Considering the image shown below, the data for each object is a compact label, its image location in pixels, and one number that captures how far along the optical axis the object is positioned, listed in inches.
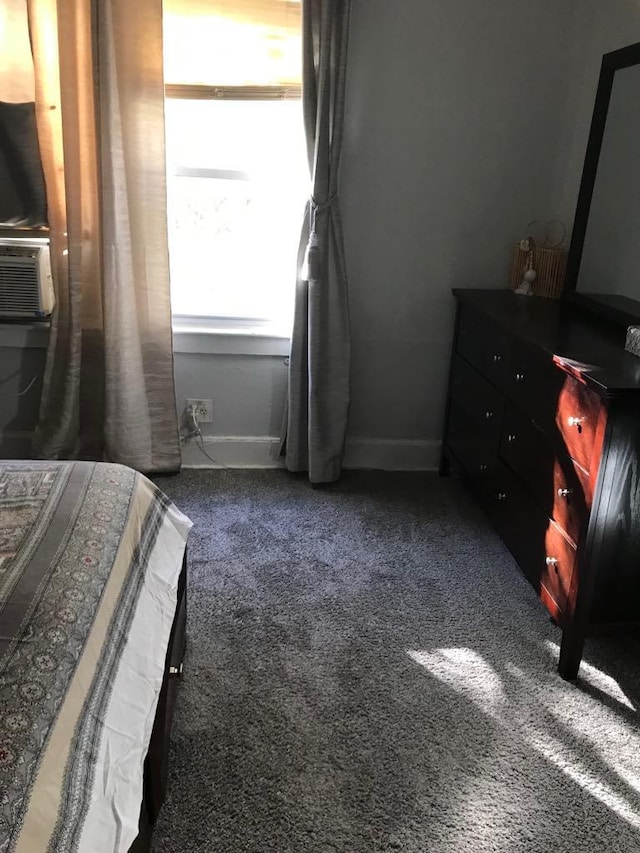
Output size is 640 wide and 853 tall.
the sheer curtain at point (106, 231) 103.1
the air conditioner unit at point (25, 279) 110.0
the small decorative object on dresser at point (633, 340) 82.2
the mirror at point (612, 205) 96.3
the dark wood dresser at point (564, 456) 73.3
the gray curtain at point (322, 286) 103.9
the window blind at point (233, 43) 106.3
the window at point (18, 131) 105.4
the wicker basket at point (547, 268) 114.6
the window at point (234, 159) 107.3
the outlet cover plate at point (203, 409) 125.3
